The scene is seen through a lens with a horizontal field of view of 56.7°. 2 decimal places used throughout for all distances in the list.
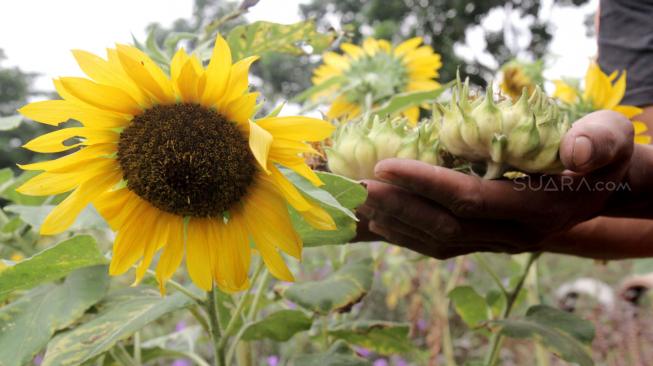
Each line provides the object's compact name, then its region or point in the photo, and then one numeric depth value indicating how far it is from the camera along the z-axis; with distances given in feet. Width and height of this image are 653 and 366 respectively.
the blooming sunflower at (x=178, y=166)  1.32
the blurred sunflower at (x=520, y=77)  3.37
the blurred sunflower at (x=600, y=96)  2.37
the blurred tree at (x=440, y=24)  25.41
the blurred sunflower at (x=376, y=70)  3.04
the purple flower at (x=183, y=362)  5.07
